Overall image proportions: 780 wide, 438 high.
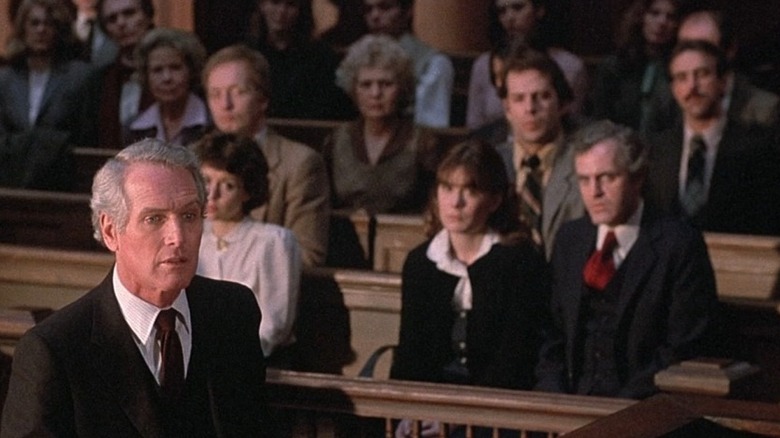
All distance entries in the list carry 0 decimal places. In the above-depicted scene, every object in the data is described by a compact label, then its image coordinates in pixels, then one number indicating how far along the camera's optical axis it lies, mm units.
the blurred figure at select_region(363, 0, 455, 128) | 16109
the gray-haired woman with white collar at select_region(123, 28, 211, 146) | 13750
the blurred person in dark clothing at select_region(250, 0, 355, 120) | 16328
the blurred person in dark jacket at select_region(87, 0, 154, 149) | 15766
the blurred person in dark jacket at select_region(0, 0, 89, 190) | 15383
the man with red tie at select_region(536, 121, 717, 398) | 9750
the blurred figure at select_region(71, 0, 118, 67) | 16848
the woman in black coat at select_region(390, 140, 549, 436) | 9945
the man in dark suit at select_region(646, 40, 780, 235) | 12023
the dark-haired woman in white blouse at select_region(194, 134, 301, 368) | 10406
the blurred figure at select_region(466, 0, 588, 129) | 15195
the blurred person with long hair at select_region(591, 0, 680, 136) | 14641
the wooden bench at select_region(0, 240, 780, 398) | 10883
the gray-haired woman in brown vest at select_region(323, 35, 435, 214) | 13070
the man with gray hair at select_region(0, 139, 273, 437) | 6102
